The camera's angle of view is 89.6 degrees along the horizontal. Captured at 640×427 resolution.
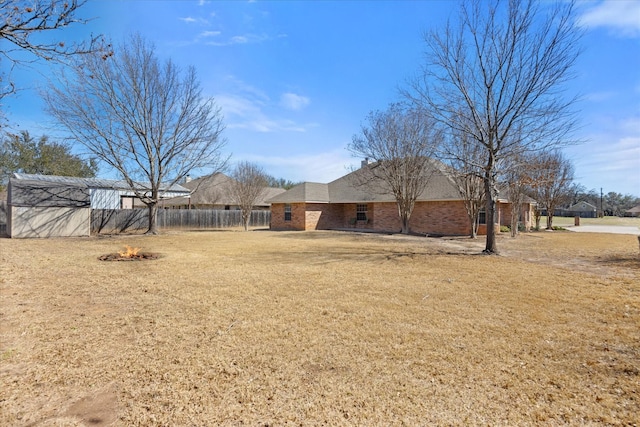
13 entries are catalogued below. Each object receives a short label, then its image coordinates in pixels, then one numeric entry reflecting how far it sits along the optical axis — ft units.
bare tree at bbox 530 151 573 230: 84.78
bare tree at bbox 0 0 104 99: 10.85
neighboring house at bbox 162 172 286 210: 112.16
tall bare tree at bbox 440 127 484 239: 53.93
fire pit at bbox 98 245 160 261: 33.19
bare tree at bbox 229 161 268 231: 86.48
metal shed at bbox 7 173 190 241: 55.57
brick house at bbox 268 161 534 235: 70.13
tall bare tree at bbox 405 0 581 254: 37.50
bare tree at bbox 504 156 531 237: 47.89
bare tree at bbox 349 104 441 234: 63.87
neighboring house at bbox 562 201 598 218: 203.10
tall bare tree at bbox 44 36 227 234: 57.06
